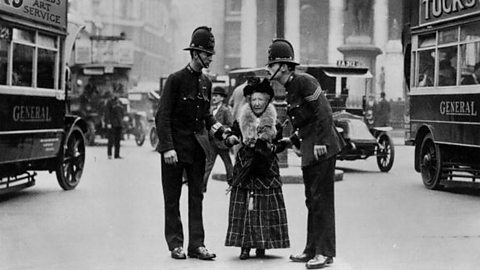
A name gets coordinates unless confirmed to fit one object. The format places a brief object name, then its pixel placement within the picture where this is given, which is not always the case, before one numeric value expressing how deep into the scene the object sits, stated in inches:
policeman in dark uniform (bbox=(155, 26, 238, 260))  309.1
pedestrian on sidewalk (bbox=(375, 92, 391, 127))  1294.3
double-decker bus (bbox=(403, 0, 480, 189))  541.3
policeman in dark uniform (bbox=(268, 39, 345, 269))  295.9
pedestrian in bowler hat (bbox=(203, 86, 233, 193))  550.0
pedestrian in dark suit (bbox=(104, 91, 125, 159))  917.8
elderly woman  303.9
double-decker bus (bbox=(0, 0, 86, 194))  470.1
